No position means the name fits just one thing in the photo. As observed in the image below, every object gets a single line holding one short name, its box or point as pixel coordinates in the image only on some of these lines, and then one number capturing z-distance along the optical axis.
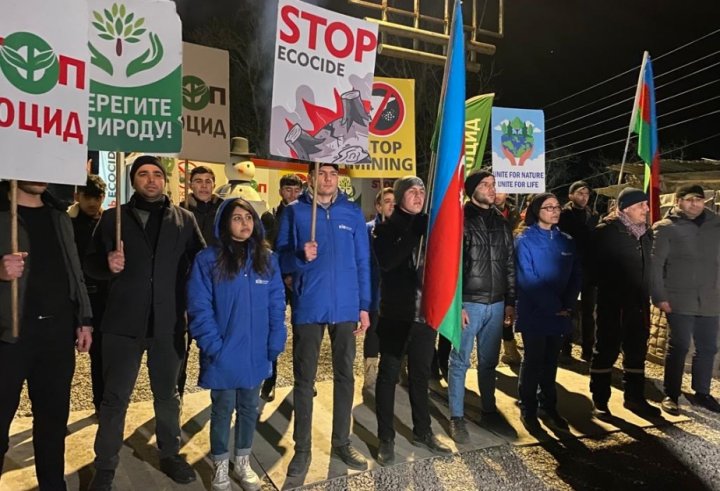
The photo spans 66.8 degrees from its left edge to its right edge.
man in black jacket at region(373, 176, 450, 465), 3.95
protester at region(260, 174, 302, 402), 5.02
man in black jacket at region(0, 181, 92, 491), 2.85
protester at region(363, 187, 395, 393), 4.96
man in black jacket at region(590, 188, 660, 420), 4.82
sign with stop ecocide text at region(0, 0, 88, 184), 2.77
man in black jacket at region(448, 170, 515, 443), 4.28
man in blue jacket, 3.64
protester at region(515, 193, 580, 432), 4.47
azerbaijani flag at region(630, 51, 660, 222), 5.96
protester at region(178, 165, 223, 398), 5.12
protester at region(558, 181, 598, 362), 6.54
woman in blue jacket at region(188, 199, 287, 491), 3.29
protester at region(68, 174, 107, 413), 4.23
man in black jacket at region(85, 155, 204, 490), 3.32
